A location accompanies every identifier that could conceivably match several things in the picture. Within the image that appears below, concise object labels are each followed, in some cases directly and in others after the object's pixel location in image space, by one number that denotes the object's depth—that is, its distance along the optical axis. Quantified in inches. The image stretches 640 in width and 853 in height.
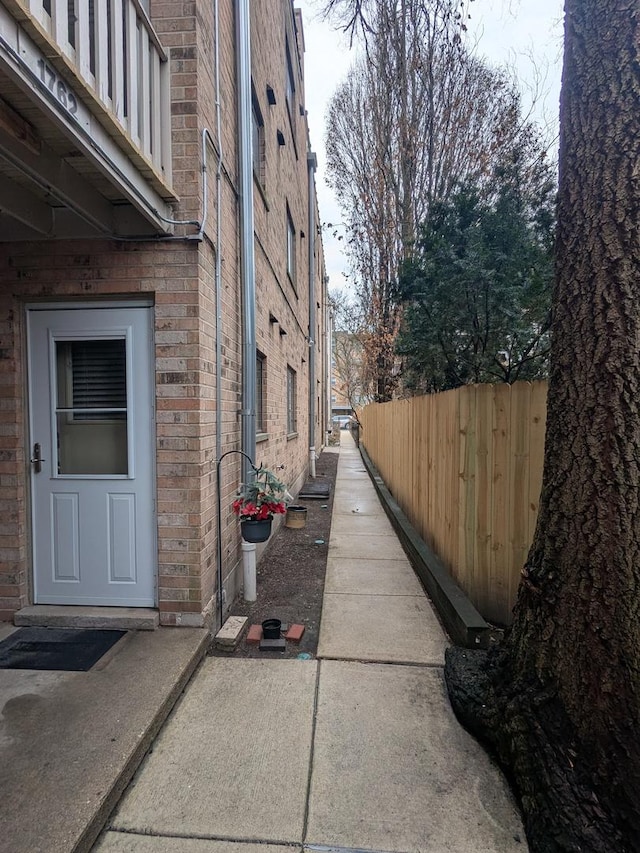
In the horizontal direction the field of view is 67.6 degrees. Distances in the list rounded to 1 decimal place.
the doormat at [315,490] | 360.5
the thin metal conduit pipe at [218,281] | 139.7
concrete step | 128.4
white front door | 131.7
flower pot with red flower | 152.6
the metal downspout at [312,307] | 465.4
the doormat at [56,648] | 112.3
